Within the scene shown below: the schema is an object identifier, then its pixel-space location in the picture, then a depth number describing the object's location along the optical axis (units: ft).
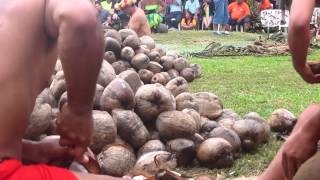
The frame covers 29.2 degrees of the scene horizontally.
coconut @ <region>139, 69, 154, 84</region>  26.78
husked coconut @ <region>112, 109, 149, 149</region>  16.66
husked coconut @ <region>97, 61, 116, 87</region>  19.06
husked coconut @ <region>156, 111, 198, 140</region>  17.13
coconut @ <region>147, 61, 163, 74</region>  28.79
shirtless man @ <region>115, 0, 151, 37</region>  41.63
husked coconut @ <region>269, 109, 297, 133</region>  20.33
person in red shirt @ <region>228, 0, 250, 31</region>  81.66
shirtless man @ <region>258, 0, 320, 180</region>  8.17
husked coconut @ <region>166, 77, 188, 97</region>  23.25
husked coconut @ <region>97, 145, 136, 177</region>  15.31
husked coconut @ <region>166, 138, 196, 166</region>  16.89
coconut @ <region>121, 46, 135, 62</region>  27.35
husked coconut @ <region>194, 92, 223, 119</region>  19.89
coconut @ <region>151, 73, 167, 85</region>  26.30
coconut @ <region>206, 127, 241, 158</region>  17.67
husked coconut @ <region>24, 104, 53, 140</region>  14.40
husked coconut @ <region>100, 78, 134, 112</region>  17.08
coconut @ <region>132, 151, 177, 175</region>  14.62
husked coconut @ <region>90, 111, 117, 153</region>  15.78
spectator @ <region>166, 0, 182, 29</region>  86.48
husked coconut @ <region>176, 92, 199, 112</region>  19.36
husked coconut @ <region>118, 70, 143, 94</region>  19.29
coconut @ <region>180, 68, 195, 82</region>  34.55
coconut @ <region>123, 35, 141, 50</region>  28.43
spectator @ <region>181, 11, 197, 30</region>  87.82
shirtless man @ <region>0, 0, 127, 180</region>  7.89
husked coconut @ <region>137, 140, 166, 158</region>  16.60
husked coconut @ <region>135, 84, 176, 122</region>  17.52
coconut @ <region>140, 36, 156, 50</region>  33.09
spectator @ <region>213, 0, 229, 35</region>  75.90
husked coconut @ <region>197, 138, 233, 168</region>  16.85
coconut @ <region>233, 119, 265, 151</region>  18.38
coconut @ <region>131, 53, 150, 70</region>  27.20
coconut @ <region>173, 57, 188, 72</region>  33.72
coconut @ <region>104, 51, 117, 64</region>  26.25
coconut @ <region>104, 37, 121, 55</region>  27.25
